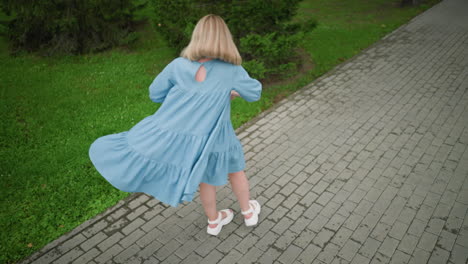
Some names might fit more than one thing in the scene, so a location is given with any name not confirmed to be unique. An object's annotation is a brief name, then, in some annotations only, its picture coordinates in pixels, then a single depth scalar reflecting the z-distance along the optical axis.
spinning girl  2.67
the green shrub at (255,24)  6.04
